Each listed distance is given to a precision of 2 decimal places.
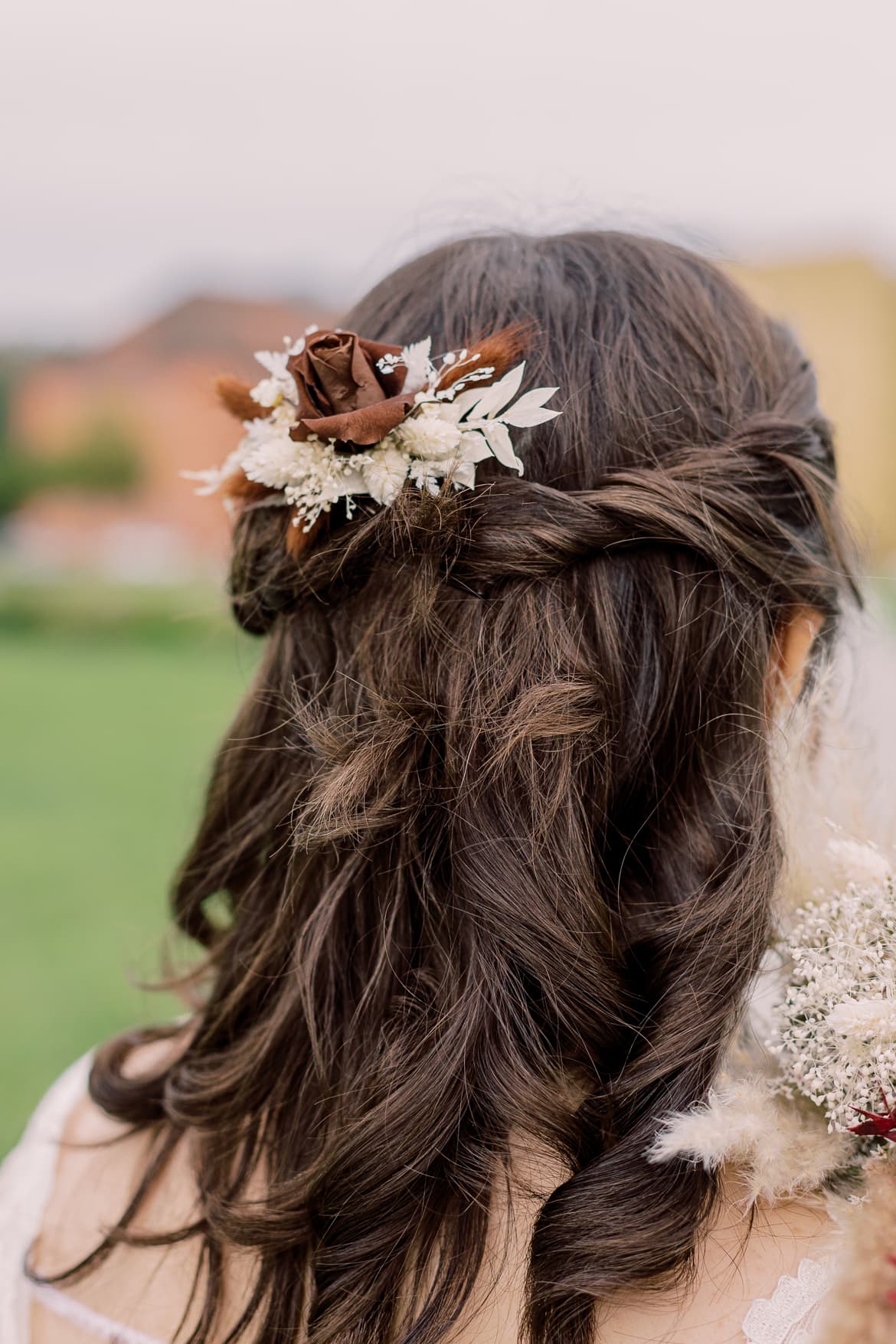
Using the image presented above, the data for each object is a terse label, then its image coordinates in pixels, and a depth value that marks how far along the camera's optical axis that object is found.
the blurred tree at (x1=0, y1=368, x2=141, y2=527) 14.22
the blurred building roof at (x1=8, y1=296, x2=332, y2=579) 13.55
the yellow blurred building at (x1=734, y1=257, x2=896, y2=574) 12.10
